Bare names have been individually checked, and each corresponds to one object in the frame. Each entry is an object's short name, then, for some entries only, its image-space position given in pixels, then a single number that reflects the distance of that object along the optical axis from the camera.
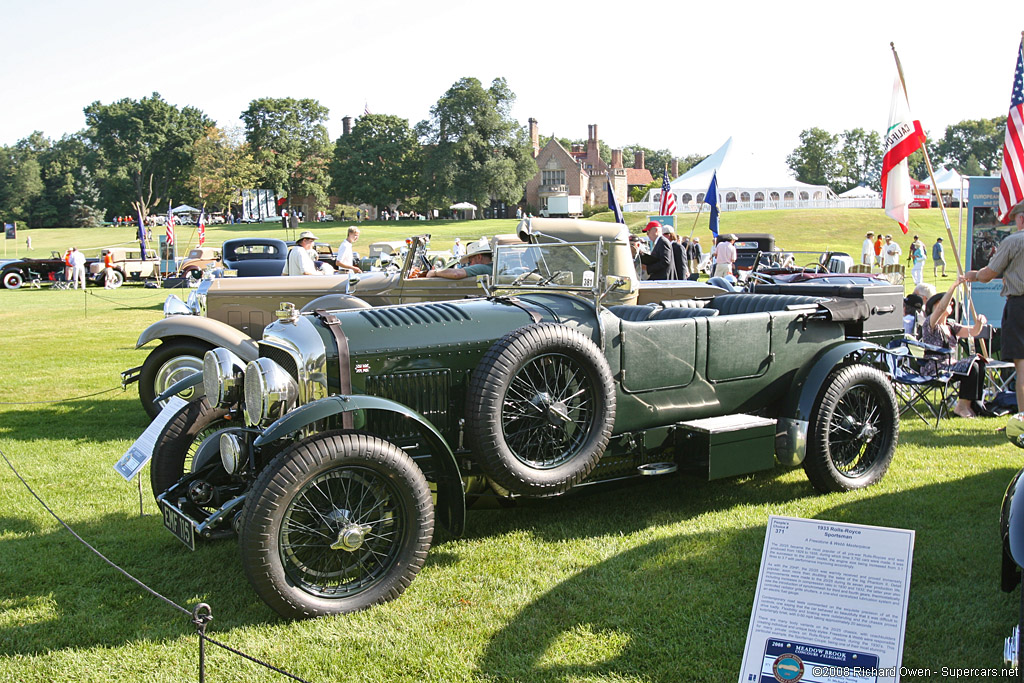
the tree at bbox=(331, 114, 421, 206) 75.12
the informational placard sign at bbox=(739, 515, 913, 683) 2.66
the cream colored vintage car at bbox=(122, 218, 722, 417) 7.46
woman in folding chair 7.45
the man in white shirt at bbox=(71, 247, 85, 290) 27.39
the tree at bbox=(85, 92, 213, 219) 83.94
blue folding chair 7.36
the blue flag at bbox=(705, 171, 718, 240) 22.58
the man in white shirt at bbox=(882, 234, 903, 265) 25.15
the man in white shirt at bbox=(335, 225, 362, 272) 12.98
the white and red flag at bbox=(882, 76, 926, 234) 8.38
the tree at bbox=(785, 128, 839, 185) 94.81
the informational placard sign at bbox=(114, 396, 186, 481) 4.42
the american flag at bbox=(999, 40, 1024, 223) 8.42
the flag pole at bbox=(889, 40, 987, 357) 7.79
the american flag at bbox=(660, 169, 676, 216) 23.07
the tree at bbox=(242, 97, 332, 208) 78.31
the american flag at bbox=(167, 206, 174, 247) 29.37
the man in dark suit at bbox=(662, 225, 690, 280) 14.05
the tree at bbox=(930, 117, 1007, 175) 108.69
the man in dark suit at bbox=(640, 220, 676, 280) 12.17
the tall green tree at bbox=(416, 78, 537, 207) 68.06
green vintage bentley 3.61
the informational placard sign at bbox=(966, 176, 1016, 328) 10.12
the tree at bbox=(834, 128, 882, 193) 104.56
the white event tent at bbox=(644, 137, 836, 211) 50.75
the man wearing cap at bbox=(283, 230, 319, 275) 11.61
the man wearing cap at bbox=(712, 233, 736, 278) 19.91
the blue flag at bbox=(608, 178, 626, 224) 12.94
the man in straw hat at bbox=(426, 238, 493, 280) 8.39
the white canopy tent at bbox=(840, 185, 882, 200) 68.00
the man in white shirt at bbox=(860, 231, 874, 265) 26.95
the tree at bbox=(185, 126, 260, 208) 72.25
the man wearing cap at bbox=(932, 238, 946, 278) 27.34
